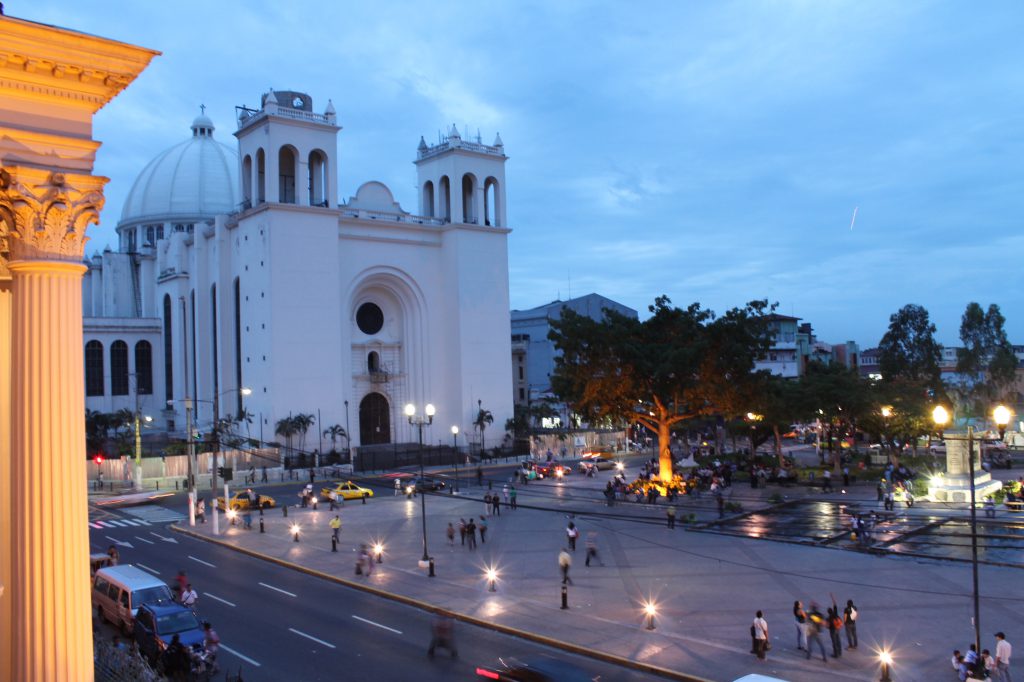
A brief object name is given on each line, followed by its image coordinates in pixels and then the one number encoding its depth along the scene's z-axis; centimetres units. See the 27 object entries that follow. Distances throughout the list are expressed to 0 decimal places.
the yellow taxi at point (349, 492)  4388
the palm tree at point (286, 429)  5703
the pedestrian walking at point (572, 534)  2859
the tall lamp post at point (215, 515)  3340
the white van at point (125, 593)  1873
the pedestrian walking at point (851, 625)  1717
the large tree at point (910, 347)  7462
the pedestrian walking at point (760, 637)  1653
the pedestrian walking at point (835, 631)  1664
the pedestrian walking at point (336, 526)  2928
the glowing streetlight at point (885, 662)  1481
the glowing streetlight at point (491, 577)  2295
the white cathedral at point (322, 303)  5997
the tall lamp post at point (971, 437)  1479
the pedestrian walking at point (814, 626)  1667
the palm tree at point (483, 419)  6669
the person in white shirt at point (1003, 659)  1452
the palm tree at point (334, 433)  6033
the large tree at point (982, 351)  7406
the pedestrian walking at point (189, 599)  1958
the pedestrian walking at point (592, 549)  2667
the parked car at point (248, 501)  4006
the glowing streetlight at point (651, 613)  1887
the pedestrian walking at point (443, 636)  1705
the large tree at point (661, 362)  4284
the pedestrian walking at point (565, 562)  2216
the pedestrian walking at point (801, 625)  1712
